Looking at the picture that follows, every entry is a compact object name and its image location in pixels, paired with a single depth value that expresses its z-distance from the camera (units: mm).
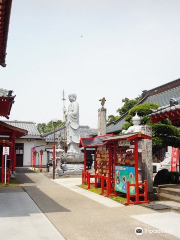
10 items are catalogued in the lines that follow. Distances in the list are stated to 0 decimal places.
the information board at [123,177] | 9453
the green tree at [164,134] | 11422
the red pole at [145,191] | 9328
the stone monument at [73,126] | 21906
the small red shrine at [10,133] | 16953
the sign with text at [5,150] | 13914
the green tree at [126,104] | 32469
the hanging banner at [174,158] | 16234
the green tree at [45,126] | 57331
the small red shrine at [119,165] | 9281
